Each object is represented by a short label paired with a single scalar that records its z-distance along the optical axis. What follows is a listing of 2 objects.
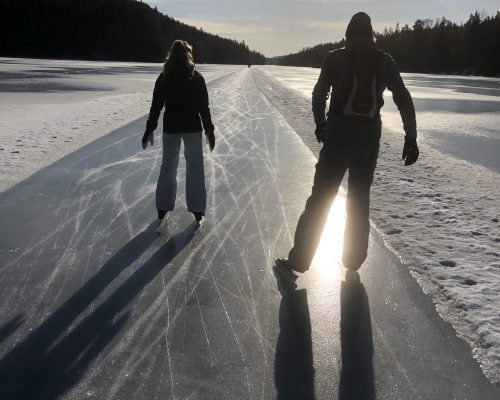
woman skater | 4.33
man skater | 3.16
